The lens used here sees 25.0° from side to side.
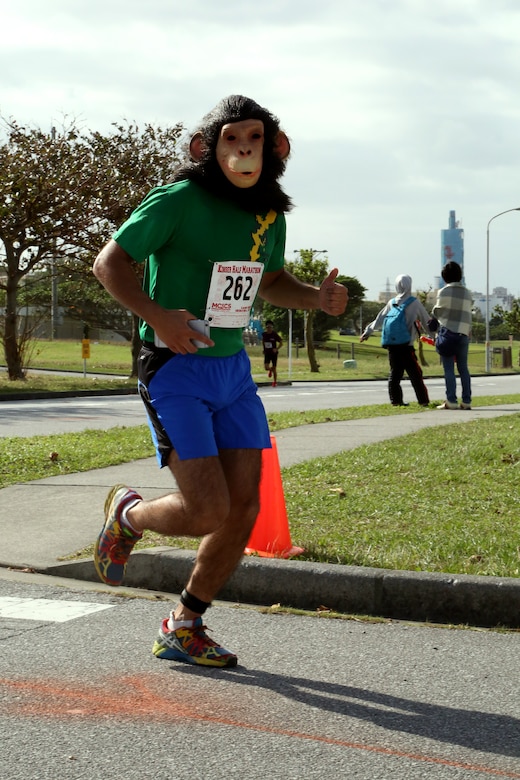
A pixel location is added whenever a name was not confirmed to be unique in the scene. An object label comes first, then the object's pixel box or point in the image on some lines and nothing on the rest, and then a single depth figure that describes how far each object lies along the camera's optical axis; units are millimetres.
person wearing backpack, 15617
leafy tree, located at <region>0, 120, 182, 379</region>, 27156
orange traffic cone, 5863
